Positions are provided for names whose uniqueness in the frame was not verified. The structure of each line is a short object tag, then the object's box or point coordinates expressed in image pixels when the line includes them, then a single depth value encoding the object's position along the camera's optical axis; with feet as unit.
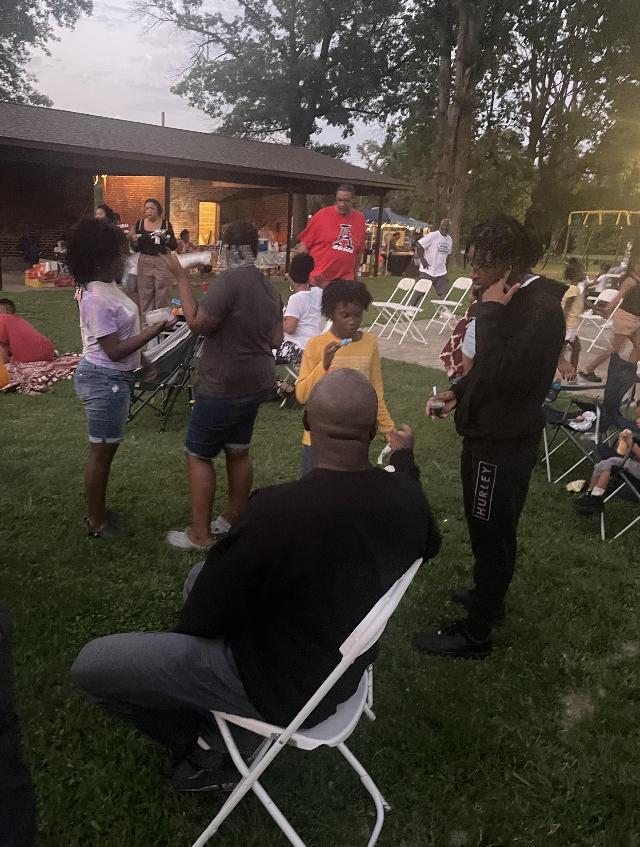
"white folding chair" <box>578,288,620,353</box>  33.63
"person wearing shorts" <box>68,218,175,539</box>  10.63
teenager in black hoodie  7.90
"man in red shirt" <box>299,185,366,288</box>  23.29
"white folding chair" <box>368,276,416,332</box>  38.92
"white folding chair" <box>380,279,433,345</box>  33.73
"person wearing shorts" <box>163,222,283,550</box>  10.40
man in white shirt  39.78
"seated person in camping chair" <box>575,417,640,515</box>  13.35
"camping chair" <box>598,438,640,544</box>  13.14
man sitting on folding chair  5.15
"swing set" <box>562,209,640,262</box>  99.05
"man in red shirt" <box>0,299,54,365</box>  23.87
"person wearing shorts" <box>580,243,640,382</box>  22.29
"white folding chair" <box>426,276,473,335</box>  38.54
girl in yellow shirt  11.10
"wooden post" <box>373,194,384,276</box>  67.90
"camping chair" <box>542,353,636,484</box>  15.42
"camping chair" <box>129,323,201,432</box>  18.78
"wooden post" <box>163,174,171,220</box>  54.24
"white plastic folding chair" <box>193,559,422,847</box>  5.01
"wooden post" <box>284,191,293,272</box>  62.47
